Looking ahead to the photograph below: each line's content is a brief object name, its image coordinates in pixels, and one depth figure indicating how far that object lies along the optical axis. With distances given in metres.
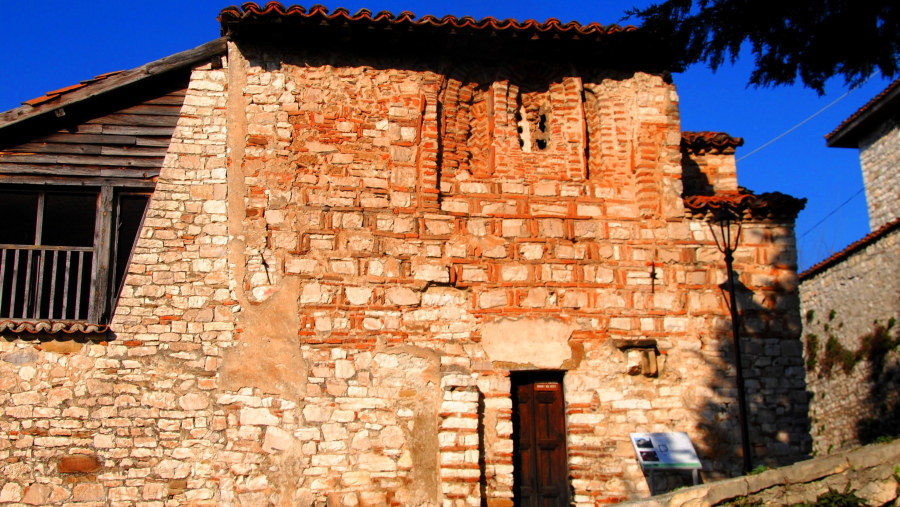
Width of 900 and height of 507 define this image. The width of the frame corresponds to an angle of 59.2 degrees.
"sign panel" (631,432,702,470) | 7.48
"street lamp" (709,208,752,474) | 7.70
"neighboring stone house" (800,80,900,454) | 13.78
